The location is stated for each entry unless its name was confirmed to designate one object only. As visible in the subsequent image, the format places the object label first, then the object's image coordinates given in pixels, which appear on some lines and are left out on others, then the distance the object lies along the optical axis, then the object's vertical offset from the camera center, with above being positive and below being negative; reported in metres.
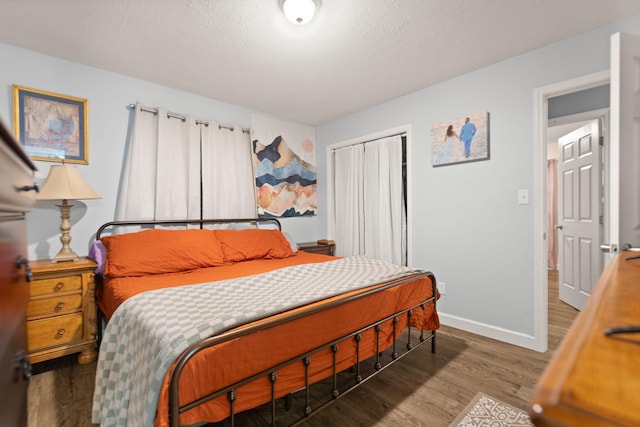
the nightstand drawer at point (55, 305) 2.01 -0.65
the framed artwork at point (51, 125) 2.30 +0.70
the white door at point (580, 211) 3.00 -0.05
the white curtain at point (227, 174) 3.22 +0.40
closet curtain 3.40 +0.10
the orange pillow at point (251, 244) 2.84 -0.35
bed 1.07 -0.53
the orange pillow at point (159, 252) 2.23 -0.34
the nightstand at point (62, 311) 2.01 -0.70
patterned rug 1.55 -1.12
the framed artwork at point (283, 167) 3.71 +0.56
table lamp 2.14 +0.15
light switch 2.45 +0.08
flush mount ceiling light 1.81 +1.24
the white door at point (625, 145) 1.57 +0.32
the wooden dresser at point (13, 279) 0.67 -0.18
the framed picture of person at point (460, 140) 2.69 +0.64
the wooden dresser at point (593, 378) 0.24 -0.16
